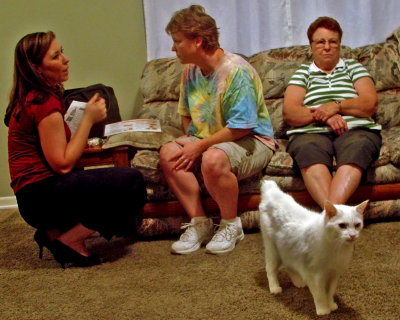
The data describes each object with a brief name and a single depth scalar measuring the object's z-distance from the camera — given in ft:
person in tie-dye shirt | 6.46
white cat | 4.18
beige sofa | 6.97
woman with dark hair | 5.79
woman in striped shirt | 6.46
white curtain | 9.75
